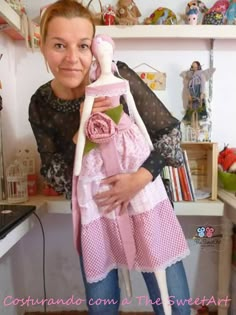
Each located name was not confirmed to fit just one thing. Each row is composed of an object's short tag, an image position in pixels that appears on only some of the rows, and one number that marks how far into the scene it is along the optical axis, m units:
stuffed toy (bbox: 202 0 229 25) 1.33
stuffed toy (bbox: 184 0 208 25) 1.33
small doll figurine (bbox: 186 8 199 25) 1.33
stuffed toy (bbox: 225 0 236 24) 1.34
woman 0.79
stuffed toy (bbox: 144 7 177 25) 1.34
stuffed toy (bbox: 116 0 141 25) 1.33
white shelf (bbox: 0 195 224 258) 1.10
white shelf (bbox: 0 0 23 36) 1.04
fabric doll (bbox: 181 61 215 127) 1.38
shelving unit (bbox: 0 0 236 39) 1.31
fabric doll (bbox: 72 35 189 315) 0.76
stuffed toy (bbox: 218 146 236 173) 1.33
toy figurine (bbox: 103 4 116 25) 1.33
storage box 1.35
